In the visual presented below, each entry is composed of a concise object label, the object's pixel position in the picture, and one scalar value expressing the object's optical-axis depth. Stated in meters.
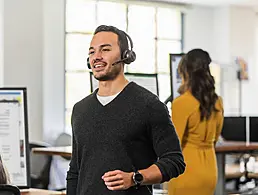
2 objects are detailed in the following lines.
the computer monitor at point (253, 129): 7.02
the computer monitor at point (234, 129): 7.24
